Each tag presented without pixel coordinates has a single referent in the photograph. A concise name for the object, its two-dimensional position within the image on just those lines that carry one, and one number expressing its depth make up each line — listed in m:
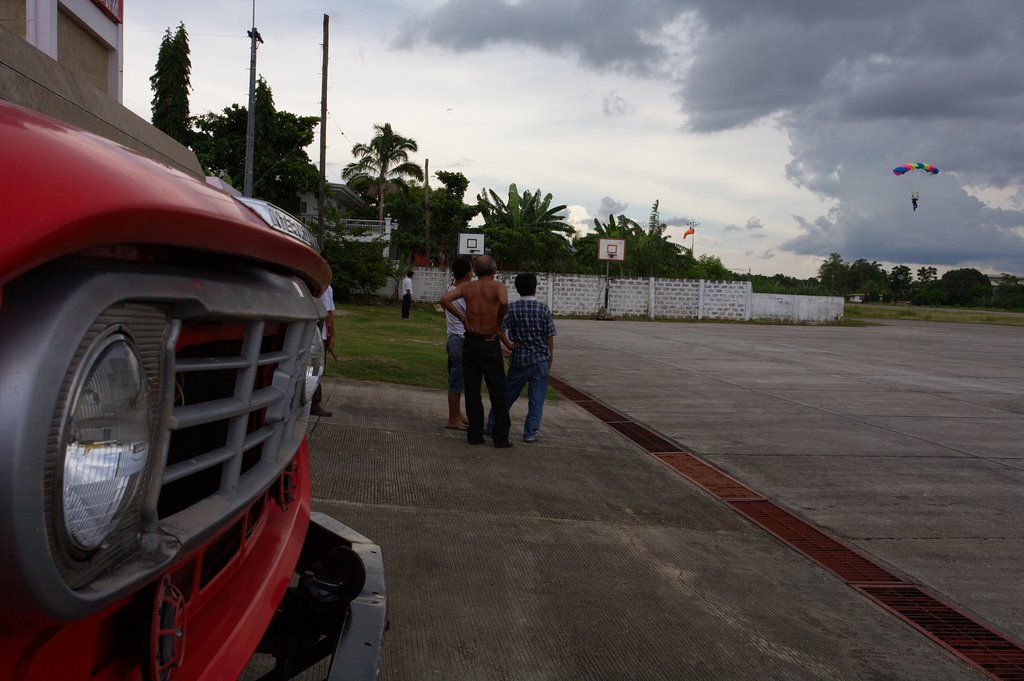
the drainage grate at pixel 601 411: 9.55
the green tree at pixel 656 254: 46.66
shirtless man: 7.32
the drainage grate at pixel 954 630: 3.80
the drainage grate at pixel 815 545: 4.89
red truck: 0.99
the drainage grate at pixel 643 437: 8.03
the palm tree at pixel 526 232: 44.25
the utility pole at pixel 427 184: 45.06
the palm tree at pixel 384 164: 53.06
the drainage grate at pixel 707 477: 6.50
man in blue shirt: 7.71
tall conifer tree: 35.56
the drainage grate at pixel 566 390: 11.11
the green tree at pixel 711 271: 48.84
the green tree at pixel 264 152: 42.06
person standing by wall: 26.53
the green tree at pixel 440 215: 51.03
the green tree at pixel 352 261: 31.86
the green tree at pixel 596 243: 46.97
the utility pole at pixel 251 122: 23.41
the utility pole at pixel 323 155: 25.53
